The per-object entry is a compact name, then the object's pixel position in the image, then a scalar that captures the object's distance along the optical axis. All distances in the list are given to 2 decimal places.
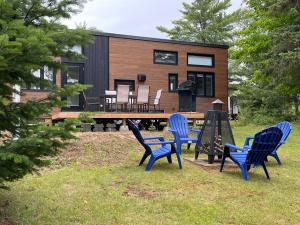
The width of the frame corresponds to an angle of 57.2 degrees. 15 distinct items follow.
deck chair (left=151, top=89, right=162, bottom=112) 10.74
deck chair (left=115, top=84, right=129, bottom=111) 9.36
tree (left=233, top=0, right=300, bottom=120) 10.68
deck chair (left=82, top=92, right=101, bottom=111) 10.71
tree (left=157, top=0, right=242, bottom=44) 23.24
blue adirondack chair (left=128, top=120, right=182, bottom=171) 4.58
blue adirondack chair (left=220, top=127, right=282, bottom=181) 4.11
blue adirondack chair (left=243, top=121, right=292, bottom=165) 5.41
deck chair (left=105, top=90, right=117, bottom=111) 10.05
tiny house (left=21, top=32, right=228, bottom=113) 12.02
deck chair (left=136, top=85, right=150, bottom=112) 9.86
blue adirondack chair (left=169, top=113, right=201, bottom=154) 6.39
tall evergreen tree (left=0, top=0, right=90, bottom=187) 1.93
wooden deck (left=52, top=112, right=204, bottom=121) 8.68
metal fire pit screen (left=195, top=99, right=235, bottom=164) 5.06
